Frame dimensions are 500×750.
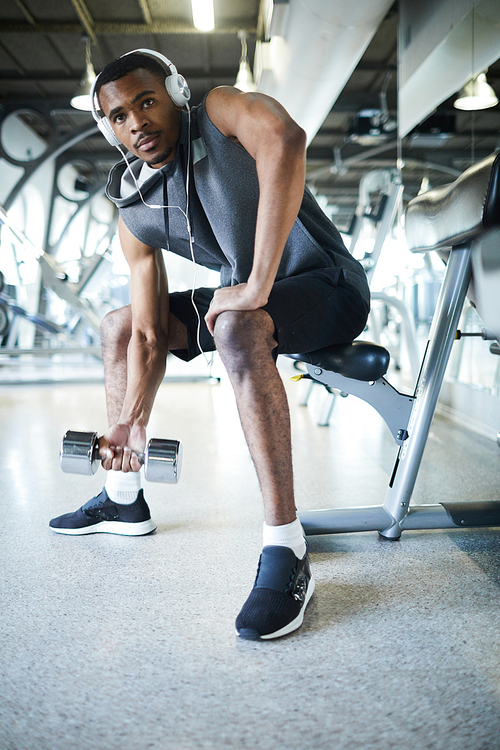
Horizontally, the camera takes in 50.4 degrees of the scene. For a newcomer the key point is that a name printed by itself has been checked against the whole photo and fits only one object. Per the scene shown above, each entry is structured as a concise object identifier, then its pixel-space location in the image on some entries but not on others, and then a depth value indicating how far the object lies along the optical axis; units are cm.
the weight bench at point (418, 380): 118
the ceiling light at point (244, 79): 445
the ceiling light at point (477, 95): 243
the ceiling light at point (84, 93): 443
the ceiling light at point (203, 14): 356
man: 97
